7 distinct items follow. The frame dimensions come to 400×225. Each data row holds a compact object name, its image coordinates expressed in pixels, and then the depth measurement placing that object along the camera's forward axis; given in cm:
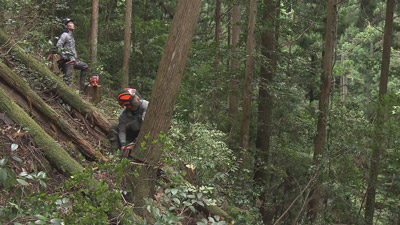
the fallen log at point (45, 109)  555
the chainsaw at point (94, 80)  820
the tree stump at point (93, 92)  841
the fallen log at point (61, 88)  653
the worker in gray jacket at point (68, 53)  806
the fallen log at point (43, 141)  479
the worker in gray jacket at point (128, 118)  564
